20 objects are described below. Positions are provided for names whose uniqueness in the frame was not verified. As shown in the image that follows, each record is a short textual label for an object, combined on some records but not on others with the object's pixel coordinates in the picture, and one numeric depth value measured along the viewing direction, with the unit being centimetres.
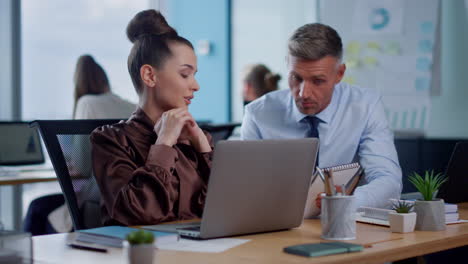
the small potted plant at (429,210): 271
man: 345
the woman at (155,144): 284
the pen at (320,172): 279
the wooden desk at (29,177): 469
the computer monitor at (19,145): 521
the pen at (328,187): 256
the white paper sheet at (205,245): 245
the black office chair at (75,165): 294
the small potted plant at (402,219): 268
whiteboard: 619
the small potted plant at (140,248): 220
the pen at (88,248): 246
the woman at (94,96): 527
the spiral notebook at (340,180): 281
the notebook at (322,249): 238
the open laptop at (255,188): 253
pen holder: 255
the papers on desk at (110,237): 251
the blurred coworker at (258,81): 674
